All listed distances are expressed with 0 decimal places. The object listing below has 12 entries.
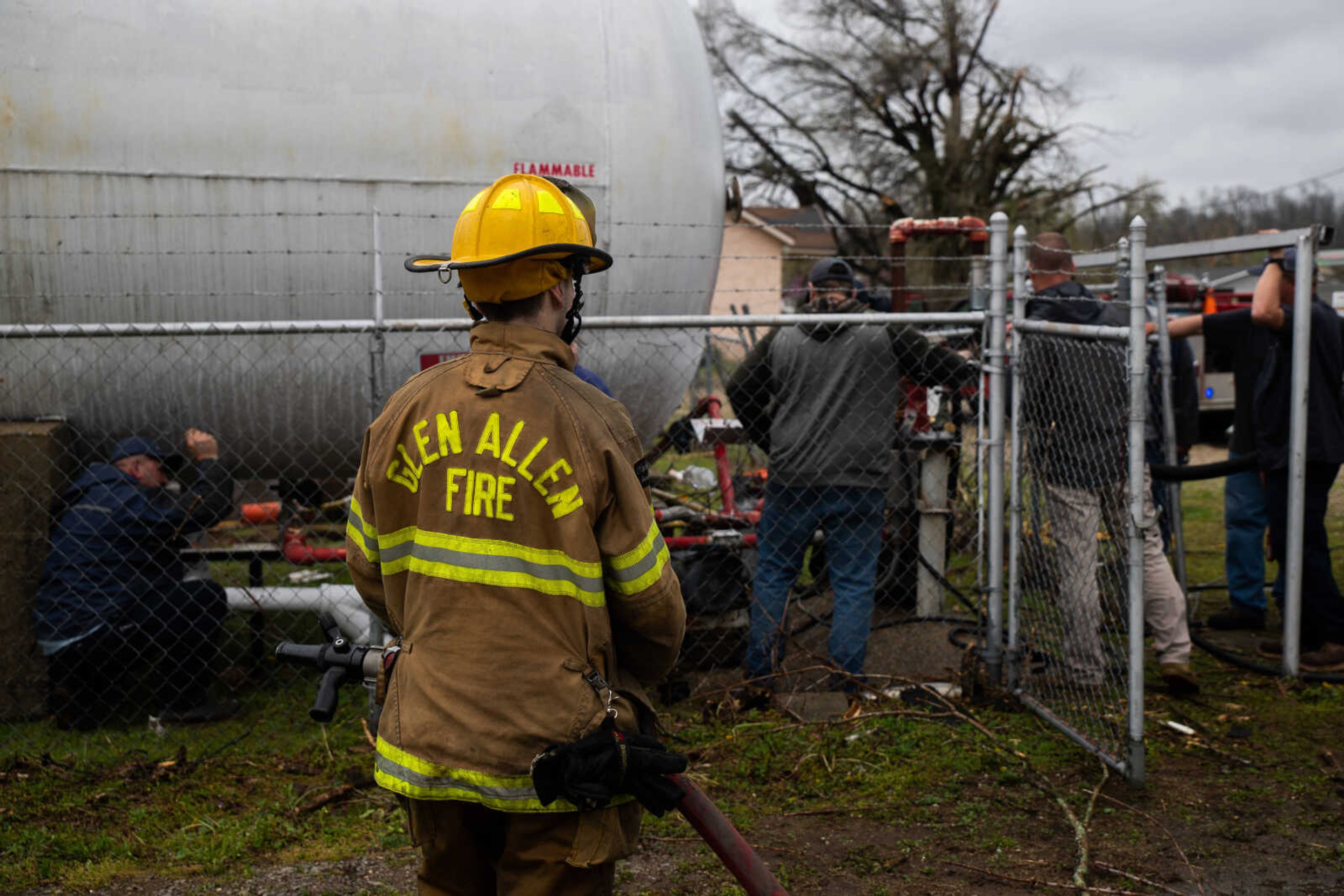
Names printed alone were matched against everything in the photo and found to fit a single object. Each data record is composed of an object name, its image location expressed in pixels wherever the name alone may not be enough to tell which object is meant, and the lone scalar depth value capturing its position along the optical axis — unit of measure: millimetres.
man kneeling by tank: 4496
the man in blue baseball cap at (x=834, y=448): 4695
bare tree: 22375
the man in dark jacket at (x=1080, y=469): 4301
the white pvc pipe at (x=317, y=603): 4719
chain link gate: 4203
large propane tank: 4055
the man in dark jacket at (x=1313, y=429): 5059
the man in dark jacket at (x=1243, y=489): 5578
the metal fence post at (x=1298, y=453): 4852
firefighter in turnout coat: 1882
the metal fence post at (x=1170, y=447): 5559
